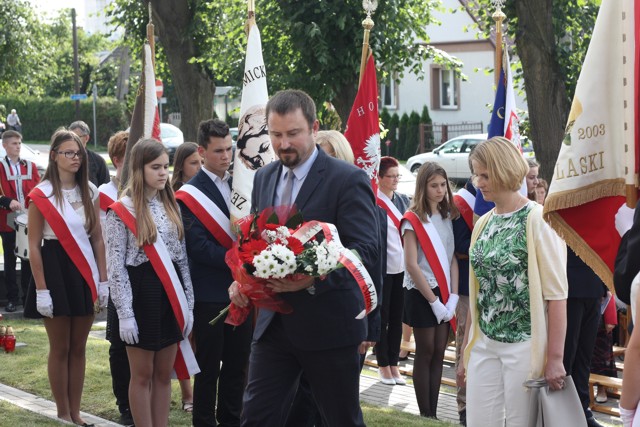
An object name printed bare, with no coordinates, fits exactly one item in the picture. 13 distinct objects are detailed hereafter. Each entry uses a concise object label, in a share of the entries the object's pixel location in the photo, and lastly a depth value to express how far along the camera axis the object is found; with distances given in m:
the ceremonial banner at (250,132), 10.08
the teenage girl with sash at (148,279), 8.97
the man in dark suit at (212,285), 9.71
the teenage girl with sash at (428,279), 11.49
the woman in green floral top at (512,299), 7.51
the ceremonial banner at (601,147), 6.00
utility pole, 78.56
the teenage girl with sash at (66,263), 10.17
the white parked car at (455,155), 49.95
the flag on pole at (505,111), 13.49
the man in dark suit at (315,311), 7.03
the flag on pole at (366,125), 12.99
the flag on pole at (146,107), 12.95
